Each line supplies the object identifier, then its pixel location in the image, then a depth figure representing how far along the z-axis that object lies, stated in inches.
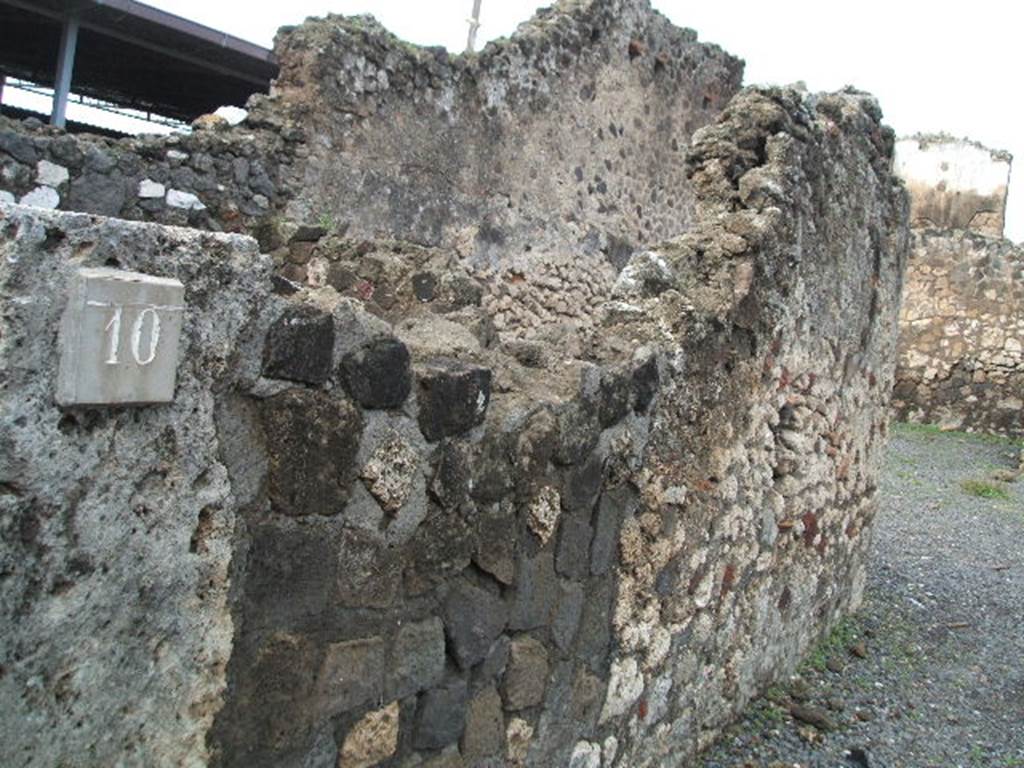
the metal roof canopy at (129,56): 341.1
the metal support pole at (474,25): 696.4
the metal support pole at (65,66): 341.1
